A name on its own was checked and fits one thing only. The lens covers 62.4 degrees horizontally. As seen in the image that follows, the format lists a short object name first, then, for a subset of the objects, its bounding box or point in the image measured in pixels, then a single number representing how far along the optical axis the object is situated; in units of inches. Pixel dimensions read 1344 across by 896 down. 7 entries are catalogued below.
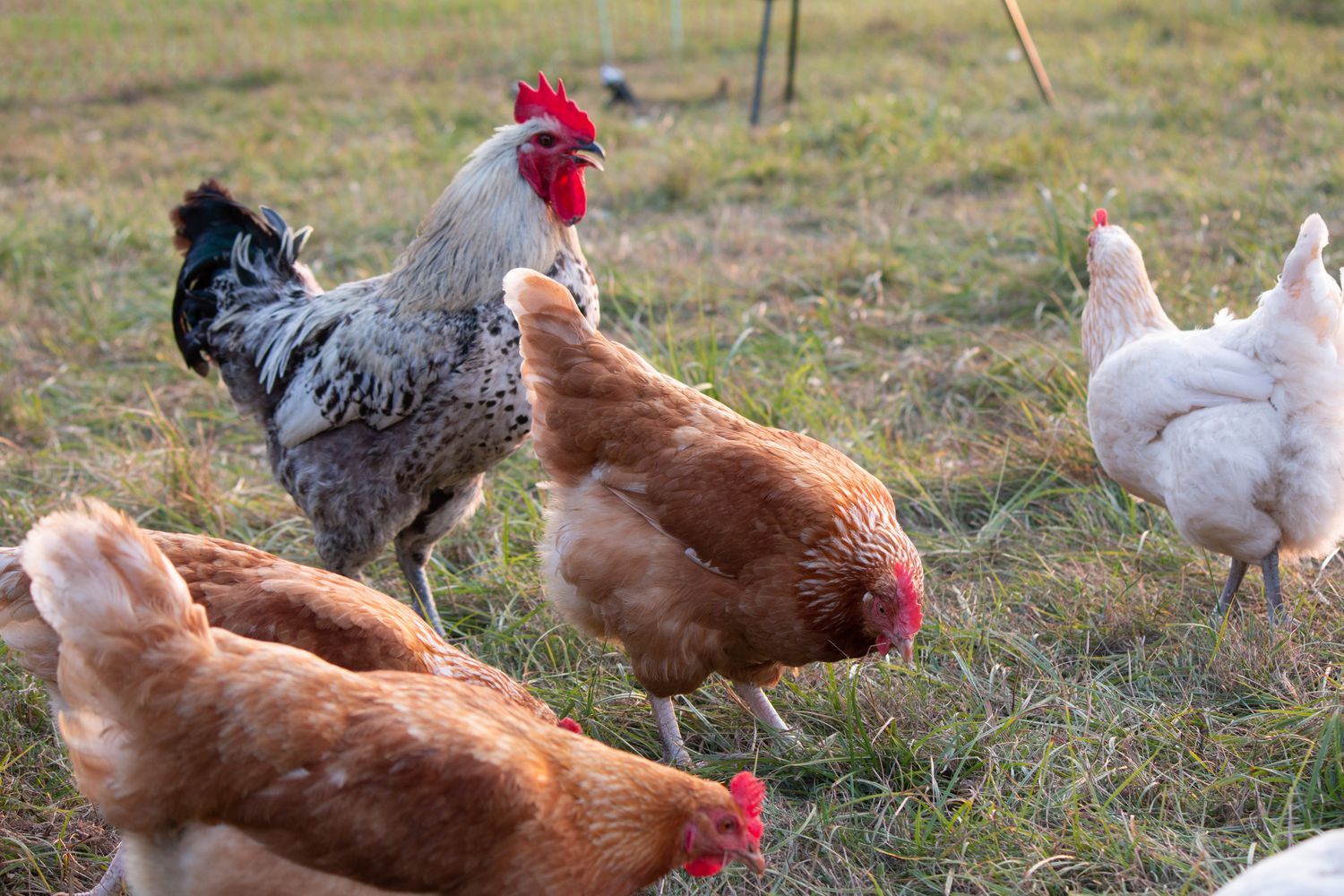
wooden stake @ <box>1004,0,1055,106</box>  320.5
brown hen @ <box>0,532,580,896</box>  103.0
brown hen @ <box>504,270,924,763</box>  117.6
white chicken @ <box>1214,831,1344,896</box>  69.3
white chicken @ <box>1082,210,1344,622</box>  129.2
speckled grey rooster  144.4
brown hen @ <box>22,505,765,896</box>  83.4
